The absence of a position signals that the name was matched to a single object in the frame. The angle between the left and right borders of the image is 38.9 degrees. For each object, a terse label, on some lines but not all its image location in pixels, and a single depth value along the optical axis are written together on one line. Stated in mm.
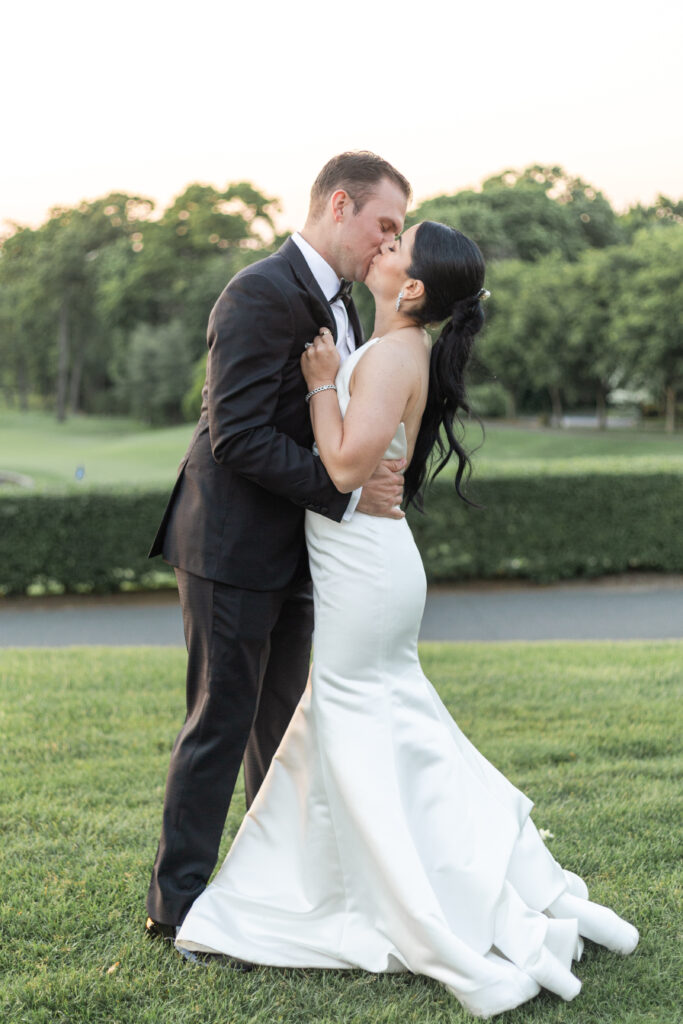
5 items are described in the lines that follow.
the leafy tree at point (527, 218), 42372
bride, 2930
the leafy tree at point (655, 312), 31672
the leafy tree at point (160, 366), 52438
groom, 3070
